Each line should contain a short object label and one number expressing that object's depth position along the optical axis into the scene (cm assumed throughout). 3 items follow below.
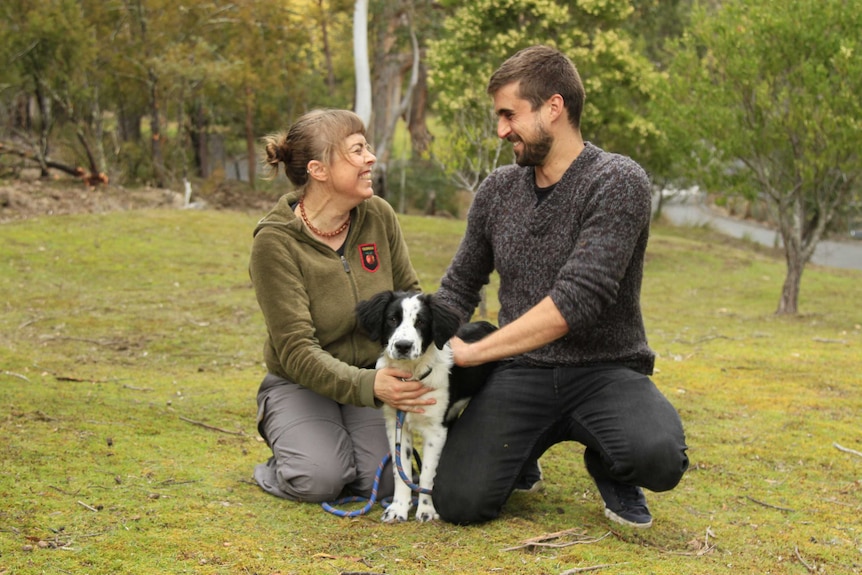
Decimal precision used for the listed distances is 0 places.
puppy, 388
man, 386
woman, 425
